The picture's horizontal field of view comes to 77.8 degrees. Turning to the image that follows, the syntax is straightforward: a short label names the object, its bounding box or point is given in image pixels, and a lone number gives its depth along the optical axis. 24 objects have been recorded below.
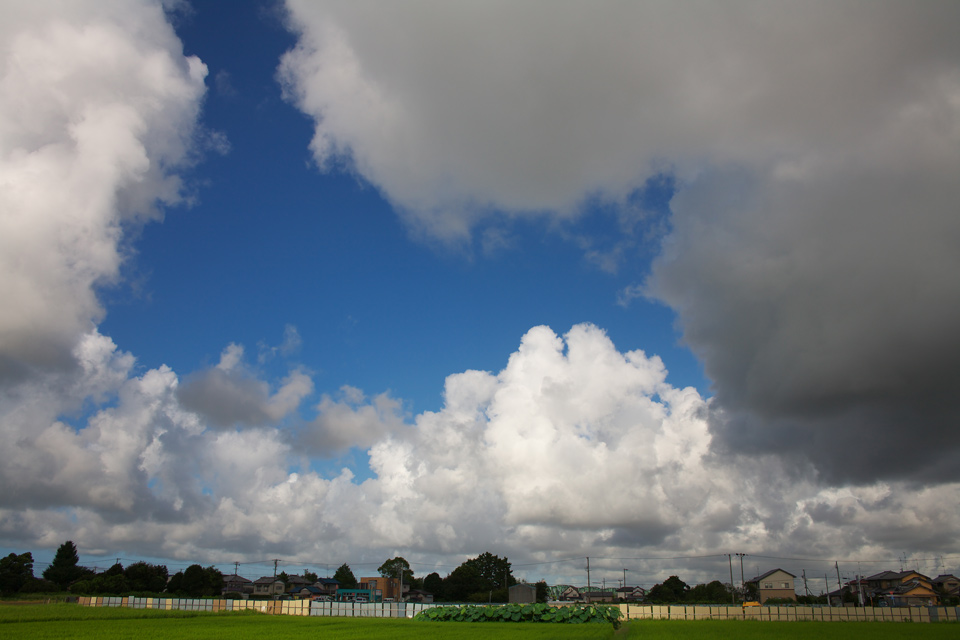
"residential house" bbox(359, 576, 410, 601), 133.64
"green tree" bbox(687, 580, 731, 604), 144.00
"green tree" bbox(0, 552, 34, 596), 111.25
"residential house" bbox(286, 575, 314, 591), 160.99
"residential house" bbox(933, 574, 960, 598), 132.50
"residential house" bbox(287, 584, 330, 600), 142.07
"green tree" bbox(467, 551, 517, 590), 152.25
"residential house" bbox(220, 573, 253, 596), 154.46
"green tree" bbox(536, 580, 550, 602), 137.79
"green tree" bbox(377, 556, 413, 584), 165.88
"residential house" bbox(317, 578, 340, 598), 167.79
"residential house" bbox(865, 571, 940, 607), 118.88
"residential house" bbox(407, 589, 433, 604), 134.52
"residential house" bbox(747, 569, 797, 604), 125.81
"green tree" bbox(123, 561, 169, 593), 119.00
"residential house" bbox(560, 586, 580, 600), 158.62
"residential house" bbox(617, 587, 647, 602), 177.41
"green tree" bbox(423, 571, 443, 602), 148.61
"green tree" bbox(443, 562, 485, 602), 143.88
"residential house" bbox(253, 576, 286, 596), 149.00
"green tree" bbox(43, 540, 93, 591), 138.12
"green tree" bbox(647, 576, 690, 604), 155.38
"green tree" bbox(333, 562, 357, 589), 191.77
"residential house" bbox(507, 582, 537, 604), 105.44
